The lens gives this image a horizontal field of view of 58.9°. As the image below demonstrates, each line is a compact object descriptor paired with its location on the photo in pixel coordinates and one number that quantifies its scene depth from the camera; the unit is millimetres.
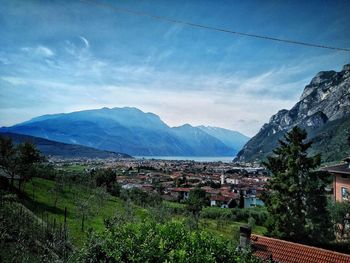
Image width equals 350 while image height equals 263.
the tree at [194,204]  53147
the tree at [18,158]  30219
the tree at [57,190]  35938
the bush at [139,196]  51888
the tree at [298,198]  22359
